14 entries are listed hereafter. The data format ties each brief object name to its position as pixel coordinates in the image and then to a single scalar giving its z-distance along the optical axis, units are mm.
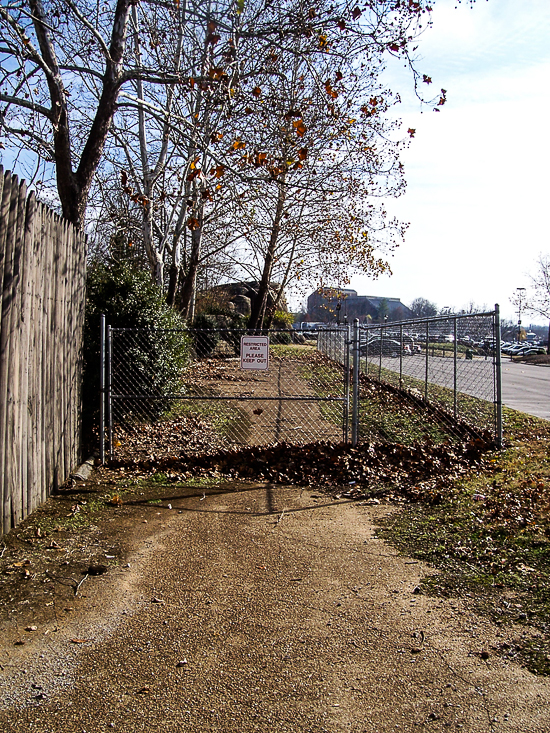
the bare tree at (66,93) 8320
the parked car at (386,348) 17016
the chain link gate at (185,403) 8000
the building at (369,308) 78325
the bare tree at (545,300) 55456
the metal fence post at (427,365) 11860
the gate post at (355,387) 8055
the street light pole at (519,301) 61875
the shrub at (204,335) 22544
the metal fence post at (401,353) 13016
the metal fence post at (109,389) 7871
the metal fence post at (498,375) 8344
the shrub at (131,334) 8297
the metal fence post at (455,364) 9953
